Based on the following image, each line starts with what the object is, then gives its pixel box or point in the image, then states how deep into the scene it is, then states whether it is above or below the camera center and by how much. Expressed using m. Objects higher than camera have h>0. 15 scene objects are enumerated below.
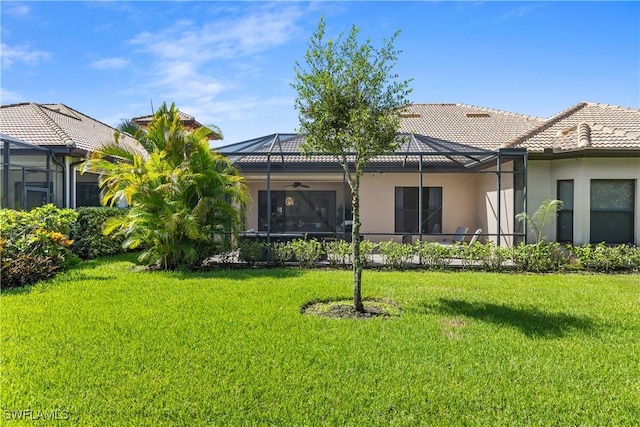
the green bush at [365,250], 11.58 -1.10
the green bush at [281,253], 12.11 -1.24
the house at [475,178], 12.43 +1.27
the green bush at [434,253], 11.64 -1.22
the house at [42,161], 13.31 +1.75
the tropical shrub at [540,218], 12.23 -0.21
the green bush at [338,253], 11.83 -1.21
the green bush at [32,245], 8.88 -0.79
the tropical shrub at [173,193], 10.93 +0.50
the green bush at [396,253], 11.64 -1.19
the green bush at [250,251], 12.03 -1.17
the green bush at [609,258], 11.41 -1.32
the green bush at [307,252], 11.83 -1.18
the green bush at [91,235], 12.91 -0.76
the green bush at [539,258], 11.48 -1.32
